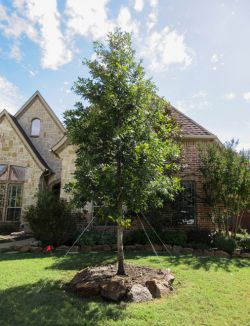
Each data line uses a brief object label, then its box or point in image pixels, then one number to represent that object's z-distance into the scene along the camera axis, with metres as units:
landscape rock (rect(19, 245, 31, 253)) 10.64
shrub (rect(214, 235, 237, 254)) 10.11
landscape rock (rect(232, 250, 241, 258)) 9.84
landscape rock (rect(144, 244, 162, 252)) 10.68
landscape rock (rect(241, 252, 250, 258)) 9.78
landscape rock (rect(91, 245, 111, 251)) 10.72
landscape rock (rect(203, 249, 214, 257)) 10.00
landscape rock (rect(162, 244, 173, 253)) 10.37
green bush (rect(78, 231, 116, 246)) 11.04
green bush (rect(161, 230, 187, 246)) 11.14
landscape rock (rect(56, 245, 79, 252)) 10.56
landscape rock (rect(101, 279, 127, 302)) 5.46
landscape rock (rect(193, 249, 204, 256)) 10.03
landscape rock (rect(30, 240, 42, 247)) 11.16
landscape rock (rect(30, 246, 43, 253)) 10.56
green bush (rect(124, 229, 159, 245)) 11.40
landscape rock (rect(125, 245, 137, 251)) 10.80
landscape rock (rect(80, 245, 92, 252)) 10.65
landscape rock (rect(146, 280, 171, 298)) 5.66
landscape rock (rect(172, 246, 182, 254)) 10.31
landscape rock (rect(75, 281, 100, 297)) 5.74
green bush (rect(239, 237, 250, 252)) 10.38
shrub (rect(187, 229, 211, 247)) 11.65
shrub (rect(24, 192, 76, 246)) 10.79
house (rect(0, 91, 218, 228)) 13.38
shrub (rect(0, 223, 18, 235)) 15.69
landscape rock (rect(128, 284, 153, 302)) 5.43
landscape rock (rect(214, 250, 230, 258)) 9.82
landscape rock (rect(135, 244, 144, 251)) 10.83
